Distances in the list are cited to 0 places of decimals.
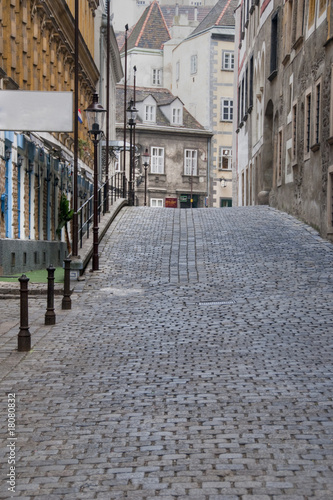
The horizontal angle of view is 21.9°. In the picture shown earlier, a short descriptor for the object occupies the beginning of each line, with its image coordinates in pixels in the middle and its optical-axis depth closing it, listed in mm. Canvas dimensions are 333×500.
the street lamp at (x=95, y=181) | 18047
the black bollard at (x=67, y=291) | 13258
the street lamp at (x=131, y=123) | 32219
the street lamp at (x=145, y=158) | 43438
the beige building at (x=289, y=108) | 21594
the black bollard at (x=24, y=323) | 9516
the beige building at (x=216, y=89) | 66875
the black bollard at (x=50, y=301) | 11367
